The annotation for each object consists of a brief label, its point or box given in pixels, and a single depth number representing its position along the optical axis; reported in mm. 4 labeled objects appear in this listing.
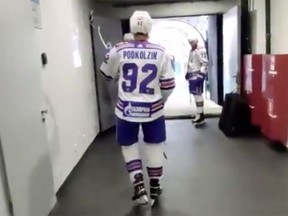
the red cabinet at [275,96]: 3880
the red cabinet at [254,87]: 4652
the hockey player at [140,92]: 2816
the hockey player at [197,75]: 5980
